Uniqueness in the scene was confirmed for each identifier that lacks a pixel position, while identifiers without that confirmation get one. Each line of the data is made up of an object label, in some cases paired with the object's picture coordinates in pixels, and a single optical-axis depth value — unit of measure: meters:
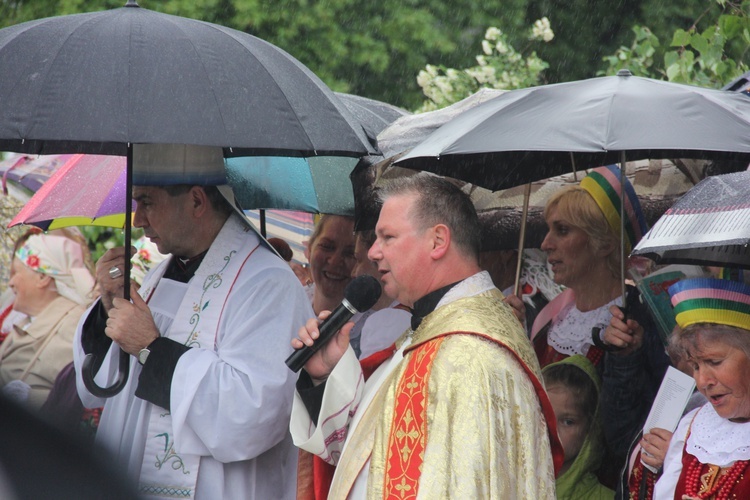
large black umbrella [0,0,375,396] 7.11
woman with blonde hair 9.91
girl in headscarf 9.46
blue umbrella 11.37
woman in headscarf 13.48
